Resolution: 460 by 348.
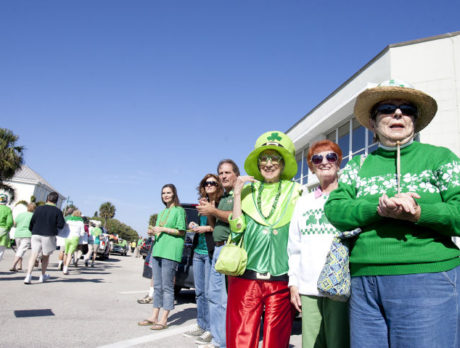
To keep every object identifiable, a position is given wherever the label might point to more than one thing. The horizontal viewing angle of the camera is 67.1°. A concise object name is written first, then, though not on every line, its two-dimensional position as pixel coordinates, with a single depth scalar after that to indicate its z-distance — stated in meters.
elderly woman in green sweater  1.49
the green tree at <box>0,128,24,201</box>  29.55
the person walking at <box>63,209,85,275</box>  10.40
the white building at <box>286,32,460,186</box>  11.09
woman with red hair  2.21
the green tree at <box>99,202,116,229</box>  97.69
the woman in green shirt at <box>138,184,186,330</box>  4.81
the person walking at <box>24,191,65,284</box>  7.87
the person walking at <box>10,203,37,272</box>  9.27
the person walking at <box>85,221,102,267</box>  13.48
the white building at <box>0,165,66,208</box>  70.62
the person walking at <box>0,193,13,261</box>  7.67
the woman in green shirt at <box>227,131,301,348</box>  2.37
